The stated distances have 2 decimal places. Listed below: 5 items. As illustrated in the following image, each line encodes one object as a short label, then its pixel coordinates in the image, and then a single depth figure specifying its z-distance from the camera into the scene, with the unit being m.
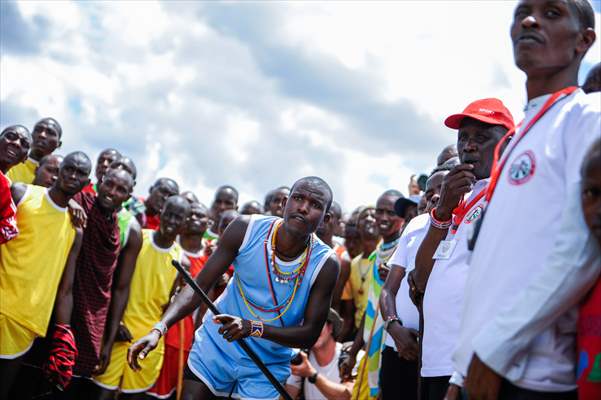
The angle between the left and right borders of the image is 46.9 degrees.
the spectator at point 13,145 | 6.88
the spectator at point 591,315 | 1.97
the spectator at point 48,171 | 7.44
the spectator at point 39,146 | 8.07
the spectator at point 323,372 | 6.41
